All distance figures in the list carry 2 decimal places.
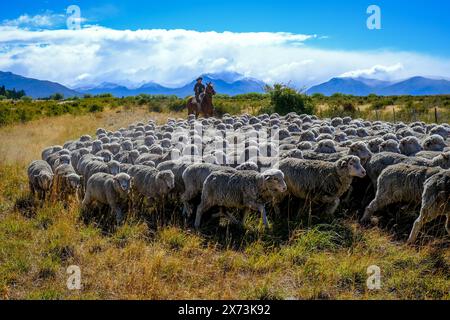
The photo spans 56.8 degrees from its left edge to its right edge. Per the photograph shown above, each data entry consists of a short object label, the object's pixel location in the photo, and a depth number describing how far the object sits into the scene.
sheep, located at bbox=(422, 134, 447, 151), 10.12
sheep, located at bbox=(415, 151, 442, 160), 9.25
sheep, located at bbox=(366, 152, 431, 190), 8.67
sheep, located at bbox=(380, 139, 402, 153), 9.90
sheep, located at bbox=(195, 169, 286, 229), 7.59
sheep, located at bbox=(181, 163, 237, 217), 8.60
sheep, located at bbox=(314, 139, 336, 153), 10.27
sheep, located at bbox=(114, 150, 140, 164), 11.42
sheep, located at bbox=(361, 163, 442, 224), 7.35
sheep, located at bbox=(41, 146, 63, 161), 13.69
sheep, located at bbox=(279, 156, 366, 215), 7.93
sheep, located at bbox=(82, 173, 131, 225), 8.58
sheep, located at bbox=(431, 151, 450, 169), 8.05
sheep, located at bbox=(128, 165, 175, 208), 8.62
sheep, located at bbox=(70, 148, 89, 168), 12.40
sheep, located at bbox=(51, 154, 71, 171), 11.73
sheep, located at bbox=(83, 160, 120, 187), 9.88
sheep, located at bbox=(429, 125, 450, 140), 12.41
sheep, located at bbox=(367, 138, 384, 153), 10.44
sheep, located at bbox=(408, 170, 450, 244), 6.39
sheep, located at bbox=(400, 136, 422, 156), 9.97
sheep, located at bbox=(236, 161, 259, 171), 8.73
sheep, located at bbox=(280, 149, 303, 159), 9.76
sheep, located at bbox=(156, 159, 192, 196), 9.34
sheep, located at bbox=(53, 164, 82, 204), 9.87
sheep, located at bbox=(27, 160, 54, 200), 10.09
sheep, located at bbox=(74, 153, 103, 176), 11.05
